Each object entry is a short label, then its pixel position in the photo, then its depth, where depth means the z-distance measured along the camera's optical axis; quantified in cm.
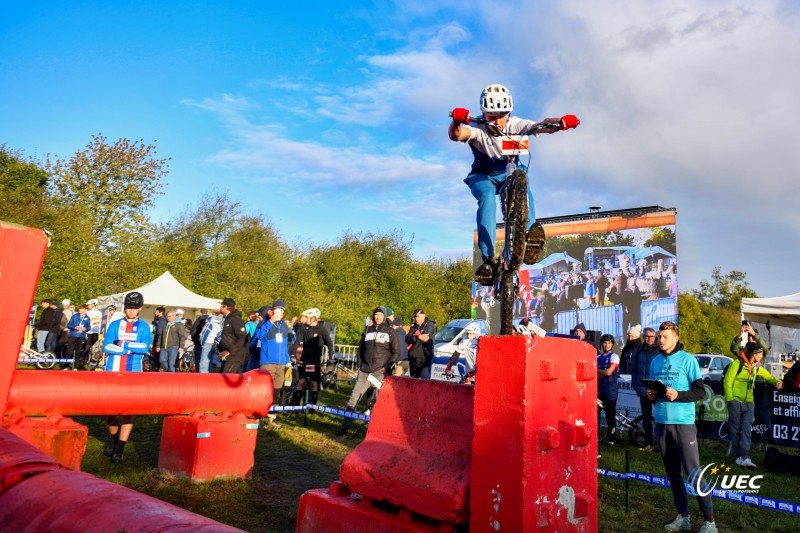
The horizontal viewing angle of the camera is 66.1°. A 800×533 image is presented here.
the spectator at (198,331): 1471
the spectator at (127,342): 816
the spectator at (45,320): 1872
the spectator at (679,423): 624
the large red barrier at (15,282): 383
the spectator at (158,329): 1647
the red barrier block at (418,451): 346
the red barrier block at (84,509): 165
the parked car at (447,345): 1405
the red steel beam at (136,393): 629
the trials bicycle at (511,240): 389
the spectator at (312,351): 1334
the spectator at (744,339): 1088
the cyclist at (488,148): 439
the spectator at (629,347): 1291
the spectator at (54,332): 1898
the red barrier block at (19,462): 203
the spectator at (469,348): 1210
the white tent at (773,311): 1606
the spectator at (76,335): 1967
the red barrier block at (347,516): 358
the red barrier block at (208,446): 706
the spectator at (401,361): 1210
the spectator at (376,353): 1095
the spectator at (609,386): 1147
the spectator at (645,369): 1135
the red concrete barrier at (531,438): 305
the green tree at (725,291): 5325
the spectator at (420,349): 1340
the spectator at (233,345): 1120
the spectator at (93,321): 1977
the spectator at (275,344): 1100
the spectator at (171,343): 1542
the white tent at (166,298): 2386
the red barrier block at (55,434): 582
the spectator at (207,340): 1372
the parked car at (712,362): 1878
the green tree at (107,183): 3509
